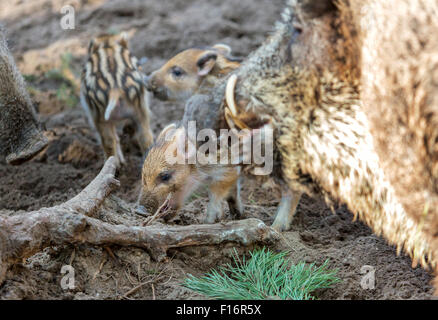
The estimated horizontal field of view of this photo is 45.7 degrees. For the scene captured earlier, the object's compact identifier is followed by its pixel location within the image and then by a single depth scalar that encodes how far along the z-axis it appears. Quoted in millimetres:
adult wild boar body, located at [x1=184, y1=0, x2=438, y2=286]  2242
